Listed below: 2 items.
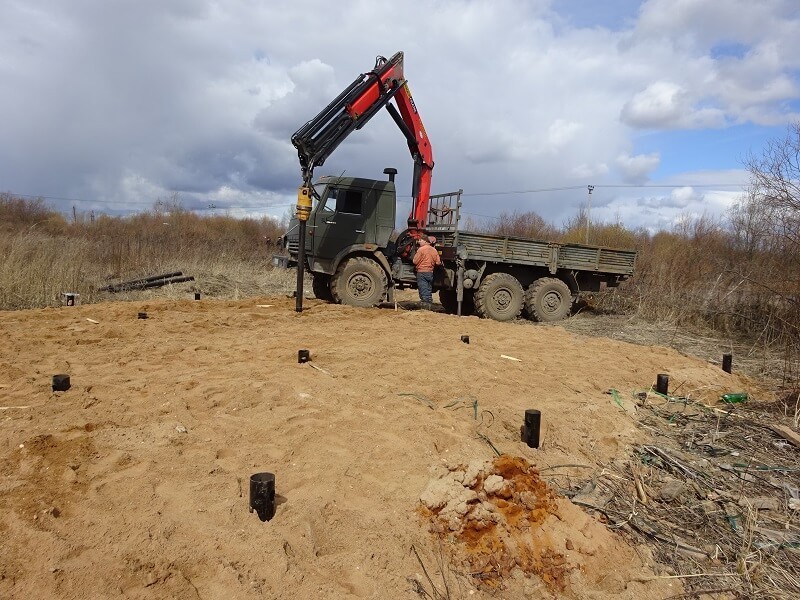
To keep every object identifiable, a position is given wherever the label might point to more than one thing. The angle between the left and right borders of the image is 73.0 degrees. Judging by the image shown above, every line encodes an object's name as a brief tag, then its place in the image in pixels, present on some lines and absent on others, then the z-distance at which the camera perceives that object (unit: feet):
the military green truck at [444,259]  36.04
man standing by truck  35.35
